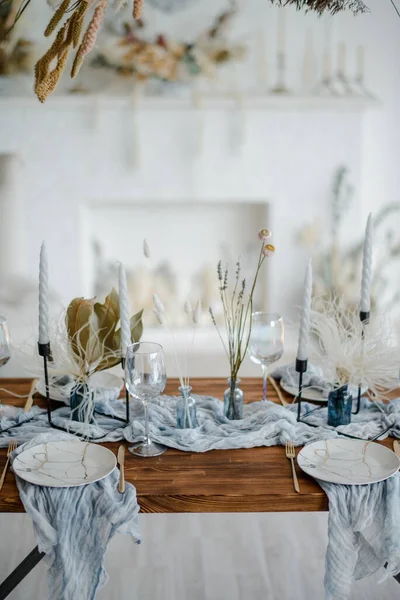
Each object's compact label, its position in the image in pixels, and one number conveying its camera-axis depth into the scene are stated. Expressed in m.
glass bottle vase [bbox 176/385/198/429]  1.50
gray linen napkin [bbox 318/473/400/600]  1.25
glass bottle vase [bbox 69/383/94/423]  1.52
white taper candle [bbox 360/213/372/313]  1.55
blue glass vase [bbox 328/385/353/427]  1.52
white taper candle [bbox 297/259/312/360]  1.45
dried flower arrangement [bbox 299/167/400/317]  3.71
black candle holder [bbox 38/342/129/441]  1.47
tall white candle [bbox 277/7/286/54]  3.58
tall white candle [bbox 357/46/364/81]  3.66
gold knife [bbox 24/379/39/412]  1.65
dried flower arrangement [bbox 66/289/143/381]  1.53
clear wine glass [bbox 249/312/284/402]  1.63
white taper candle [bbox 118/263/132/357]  1.46
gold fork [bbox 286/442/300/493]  1.29
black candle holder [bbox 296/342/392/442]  1.47
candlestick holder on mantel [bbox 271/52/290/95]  3.62
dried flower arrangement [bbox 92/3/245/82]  3.54
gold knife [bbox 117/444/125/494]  1.26
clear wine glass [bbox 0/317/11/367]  1.57
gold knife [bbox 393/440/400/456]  1.39
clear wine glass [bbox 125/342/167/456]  1.36
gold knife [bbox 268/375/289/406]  1.70
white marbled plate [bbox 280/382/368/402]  1.69
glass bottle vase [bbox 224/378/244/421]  1.56
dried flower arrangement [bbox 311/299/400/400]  1.51
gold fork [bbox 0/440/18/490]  1.30
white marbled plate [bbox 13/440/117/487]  1.28
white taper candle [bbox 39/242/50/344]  1.45
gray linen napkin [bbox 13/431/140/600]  1.23
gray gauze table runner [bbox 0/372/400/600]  1.26
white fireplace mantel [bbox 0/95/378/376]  3.63
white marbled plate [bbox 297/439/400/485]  1.29
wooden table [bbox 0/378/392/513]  1.25
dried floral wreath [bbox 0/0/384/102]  1.46
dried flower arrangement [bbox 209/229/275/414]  1.43
